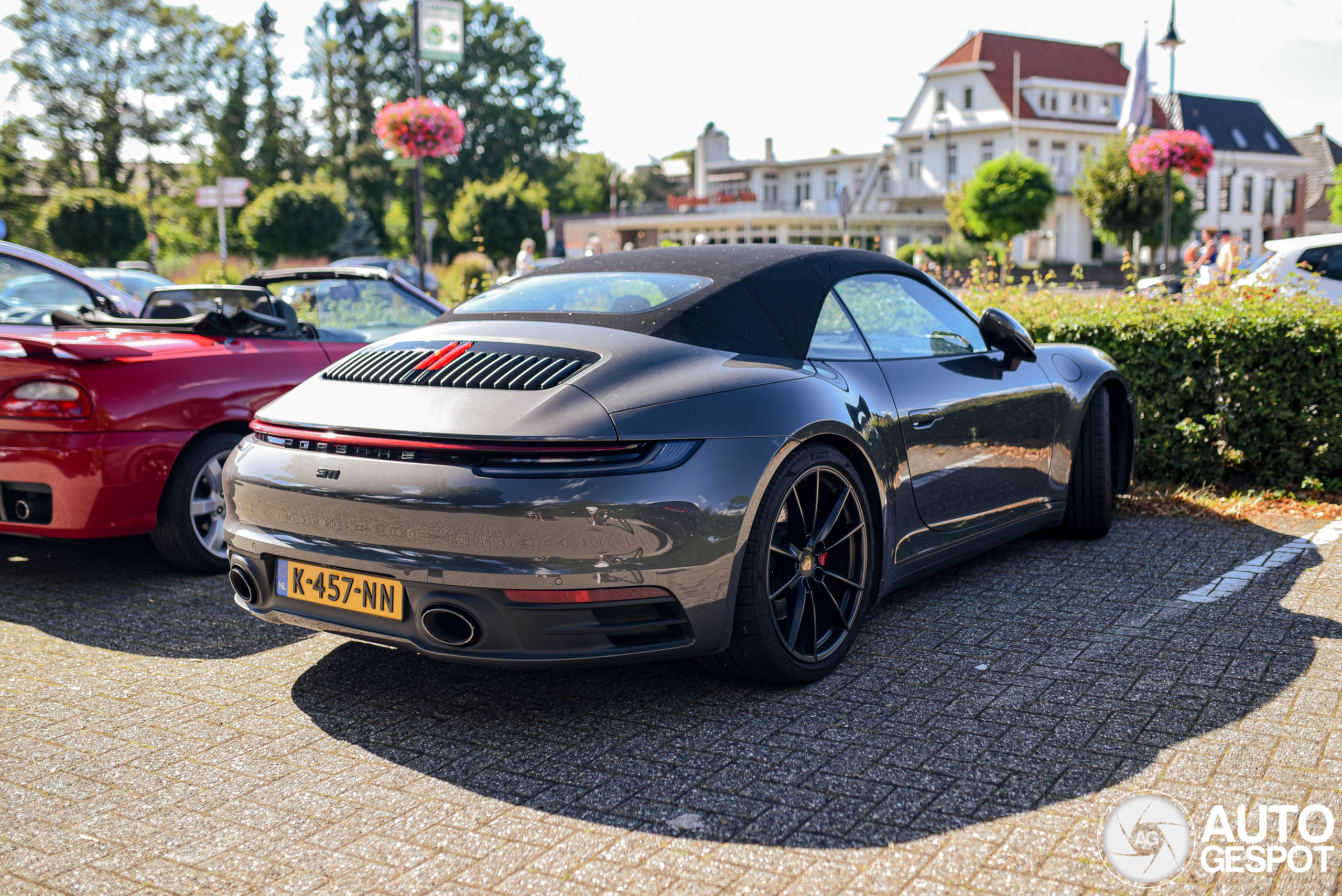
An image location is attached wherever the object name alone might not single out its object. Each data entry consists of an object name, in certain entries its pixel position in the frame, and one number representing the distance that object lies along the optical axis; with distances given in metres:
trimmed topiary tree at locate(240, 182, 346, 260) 44.06
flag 23.48
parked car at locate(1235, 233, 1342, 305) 11.14
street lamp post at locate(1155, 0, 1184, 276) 22.64
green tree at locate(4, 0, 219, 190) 53.72
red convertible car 4.47
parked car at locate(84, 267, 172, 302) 15.77
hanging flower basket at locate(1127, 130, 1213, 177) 20.59
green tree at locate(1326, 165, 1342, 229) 46.75
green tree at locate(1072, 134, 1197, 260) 40.28
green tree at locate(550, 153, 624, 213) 92.75
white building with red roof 63.03
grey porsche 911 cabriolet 2.91
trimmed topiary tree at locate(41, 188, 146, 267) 38.62
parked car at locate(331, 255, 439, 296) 28.29
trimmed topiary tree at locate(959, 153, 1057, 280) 50.16
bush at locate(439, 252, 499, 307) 12.70
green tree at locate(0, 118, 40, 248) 48.81
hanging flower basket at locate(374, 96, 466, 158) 15.82
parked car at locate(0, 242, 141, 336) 6.16
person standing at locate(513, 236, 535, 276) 16.91
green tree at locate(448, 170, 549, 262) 52.31
